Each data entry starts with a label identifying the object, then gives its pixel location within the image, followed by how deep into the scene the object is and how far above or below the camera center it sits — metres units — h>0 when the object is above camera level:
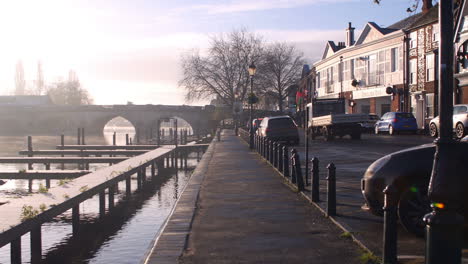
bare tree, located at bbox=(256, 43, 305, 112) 74.75 +6.72
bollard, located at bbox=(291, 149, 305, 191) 12.16 -1.15
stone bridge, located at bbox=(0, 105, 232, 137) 93.94 +1.03
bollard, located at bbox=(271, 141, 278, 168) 17.60 -0.96
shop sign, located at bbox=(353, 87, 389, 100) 48.58 +2.49
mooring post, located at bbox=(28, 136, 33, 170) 34.97 -1.60
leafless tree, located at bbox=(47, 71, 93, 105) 139.62 +7.59
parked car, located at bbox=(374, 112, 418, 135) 37.34 -0.22
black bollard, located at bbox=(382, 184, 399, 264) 5.57 -1.13
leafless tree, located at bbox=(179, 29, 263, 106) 69.50 +6.58
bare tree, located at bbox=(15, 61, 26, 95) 147.38 +11.30
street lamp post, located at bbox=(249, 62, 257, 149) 28.95 -0.32
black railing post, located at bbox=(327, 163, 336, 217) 8.73 -1.13
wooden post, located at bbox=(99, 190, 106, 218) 15.07 -2.24
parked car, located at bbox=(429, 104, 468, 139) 26.14 -0.04
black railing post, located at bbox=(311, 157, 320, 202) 10.13 -1.21
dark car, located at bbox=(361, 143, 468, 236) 7.09 -0.78
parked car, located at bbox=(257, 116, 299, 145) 31.84 -0.52
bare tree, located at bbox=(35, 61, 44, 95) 150.88 +11.22
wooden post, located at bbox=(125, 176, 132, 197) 19.67 -2.31
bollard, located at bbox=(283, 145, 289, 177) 14.77 -1.16
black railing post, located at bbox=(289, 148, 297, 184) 13.56 -1.31
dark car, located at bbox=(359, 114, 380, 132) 43.85 -0.47
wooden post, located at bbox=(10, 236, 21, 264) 8.99 -2.08
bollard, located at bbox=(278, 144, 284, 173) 16.61 -1.19
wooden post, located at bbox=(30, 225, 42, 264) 9.77 -2.15
